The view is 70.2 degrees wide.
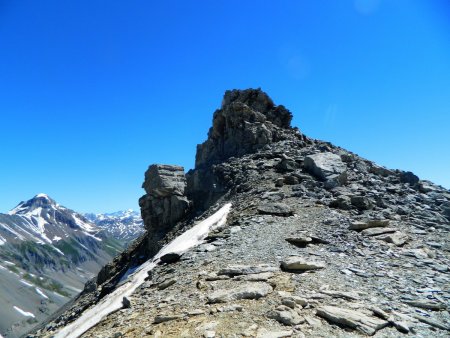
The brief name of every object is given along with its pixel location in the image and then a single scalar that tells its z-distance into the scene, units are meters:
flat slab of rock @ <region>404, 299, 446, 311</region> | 11.05
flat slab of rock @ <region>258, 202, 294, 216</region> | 22.06
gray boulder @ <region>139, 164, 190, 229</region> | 37.69
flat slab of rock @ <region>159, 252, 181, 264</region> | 17.38
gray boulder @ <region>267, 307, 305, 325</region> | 9.38
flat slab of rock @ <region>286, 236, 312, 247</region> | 16.73
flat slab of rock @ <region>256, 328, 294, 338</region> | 8.73
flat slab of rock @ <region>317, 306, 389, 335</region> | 9.34
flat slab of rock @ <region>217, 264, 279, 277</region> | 13.46
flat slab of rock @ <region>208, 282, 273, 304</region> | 11.21
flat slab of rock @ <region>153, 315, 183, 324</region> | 10.40
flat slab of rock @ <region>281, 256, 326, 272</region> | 13.54
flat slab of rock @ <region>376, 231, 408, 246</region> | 17.55
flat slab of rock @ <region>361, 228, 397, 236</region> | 18.55
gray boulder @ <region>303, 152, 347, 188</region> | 28.78
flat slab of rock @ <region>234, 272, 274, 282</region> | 12.69
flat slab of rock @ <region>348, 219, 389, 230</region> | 19.12
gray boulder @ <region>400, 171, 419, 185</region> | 33.80
